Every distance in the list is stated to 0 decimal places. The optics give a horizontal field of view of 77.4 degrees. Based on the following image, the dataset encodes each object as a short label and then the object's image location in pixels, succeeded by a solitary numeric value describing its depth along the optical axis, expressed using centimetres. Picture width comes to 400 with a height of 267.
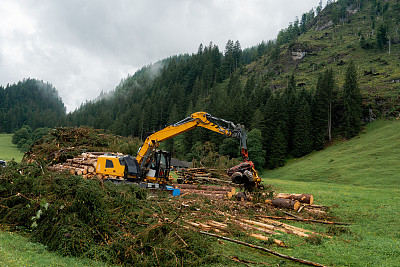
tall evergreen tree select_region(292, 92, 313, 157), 5194
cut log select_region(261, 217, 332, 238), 860
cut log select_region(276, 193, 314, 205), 1299
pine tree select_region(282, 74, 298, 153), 5525
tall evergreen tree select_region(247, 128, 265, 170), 4619
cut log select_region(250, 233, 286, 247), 751
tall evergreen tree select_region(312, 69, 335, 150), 5344
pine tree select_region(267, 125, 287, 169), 4900
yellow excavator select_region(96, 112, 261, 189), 1301
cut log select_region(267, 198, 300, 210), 1205
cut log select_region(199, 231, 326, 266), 614
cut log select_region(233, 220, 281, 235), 852
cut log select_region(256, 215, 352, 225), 1029
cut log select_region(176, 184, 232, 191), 1535
